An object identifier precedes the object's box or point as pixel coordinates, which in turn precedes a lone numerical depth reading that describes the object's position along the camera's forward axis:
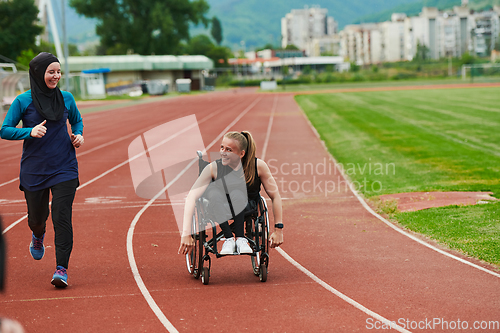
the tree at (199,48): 144.88
